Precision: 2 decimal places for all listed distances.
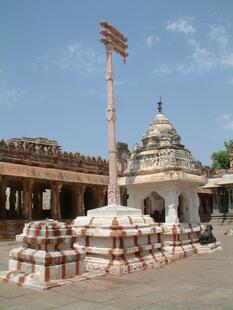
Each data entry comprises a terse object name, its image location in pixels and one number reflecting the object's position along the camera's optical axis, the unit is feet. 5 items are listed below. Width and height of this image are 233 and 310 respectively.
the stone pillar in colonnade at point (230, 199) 98.75
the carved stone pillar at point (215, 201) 102.39
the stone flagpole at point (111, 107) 25.03
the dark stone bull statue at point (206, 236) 32.14
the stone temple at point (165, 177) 29.58
